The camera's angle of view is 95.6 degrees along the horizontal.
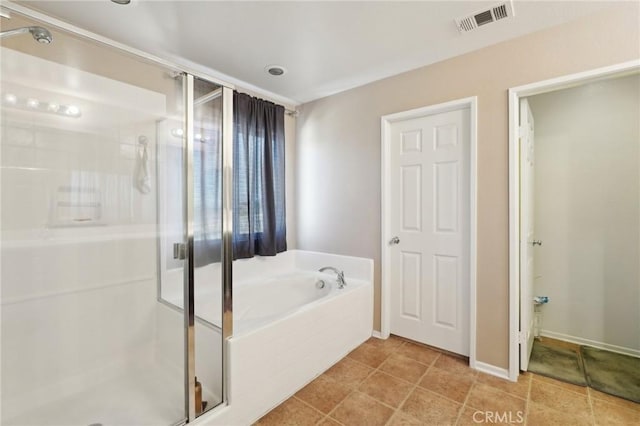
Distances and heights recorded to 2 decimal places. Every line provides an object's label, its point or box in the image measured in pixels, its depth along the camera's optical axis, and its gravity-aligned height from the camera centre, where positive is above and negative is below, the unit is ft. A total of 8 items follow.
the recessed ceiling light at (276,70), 8.15 +4.02
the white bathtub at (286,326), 5.43 -2.78
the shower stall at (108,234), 5.39 -0.48
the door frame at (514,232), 6.70 -0.53
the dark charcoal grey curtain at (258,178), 8.95 +1.05
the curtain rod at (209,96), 5.43 +2.17
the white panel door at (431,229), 7.76 -0.57
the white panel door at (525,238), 6.83 -0.69
